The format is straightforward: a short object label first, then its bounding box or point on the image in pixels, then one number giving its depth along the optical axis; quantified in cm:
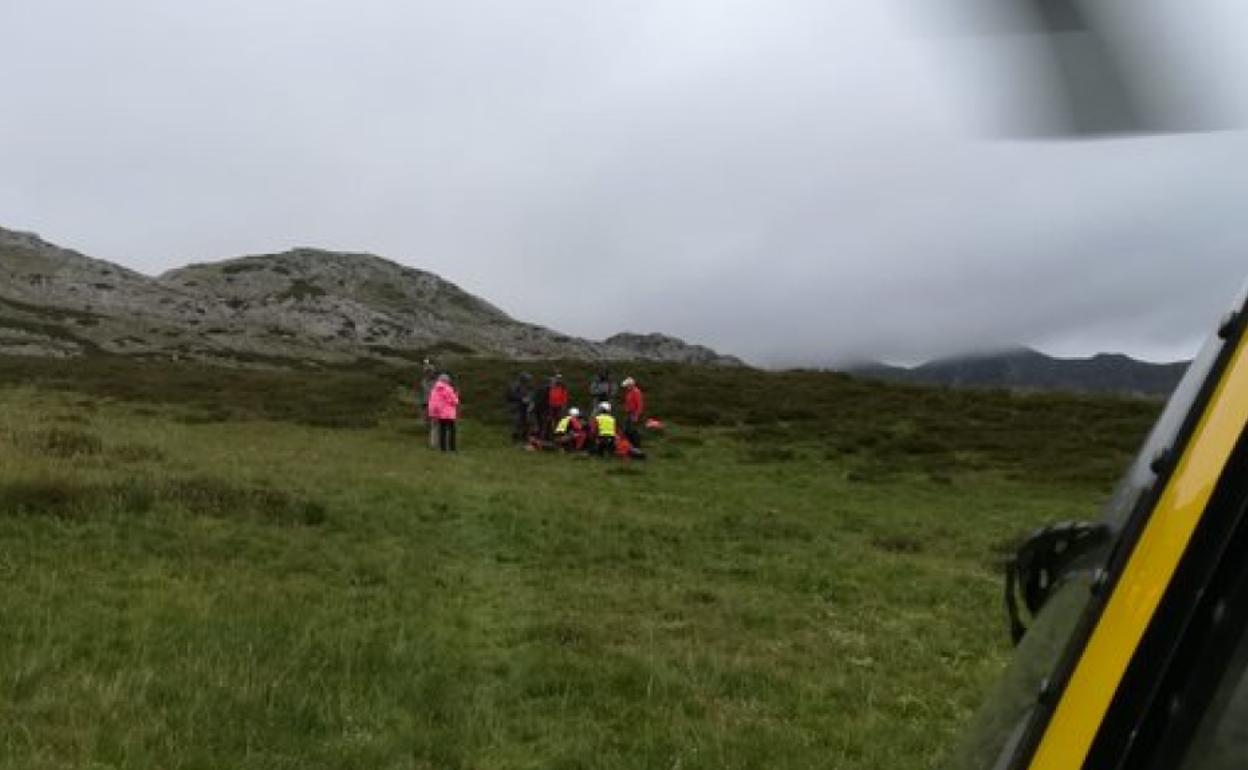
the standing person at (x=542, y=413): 3222
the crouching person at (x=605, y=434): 2897
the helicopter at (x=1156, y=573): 133
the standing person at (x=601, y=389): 3192
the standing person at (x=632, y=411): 3039
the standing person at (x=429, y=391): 2902
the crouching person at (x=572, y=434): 3017
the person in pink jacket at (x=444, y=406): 2783
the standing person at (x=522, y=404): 3180
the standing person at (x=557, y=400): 3147
